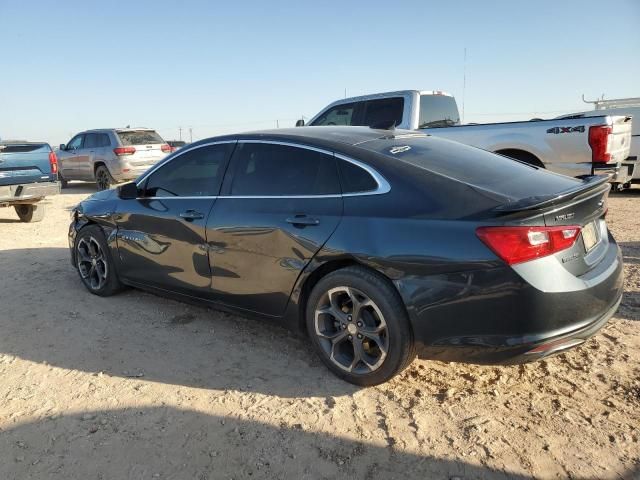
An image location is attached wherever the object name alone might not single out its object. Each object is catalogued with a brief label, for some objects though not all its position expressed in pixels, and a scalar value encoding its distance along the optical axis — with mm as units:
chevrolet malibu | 2451
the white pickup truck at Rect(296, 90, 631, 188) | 6777
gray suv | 12844
